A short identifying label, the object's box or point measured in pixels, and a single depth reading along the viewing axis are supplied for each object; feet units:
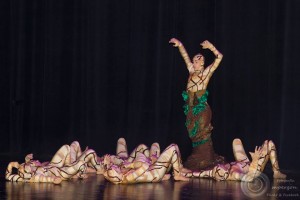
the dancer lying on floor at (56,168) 27.50
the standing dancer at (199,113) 30.72
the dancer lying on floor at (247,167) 28.80
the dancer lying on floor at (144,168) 27.23
